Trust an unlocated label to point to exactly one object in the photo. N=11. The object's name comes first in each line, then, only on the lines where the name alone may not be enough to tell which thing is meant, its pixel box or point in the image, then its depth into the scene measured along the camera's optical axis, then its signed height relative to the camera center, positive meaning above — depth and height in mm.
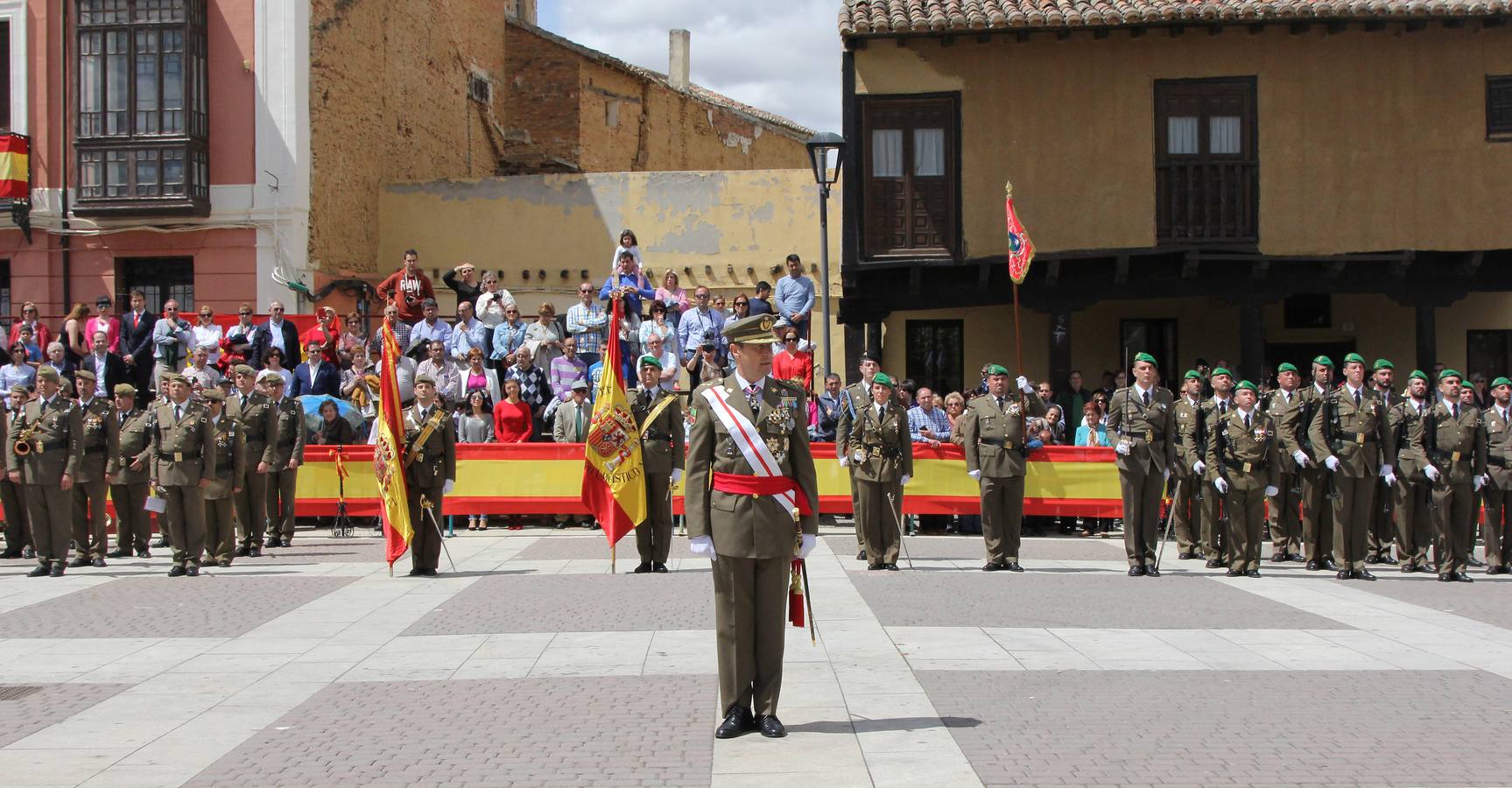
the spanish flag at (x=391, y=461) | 12766 -621
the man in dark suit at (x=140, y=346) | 20172 +700
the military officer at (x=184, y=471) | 13289 -732
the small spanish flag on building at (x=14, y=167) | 23641 +3838
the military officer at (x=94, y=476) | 14070 -814
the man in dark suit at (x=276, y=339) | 19569 +771
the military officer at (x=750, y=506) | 6805 -573
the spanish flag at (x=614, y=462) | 12969 -660
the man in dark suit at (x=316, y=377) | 18891 +218
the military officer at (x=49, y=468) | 13672 -707
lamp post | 16984 +2775
